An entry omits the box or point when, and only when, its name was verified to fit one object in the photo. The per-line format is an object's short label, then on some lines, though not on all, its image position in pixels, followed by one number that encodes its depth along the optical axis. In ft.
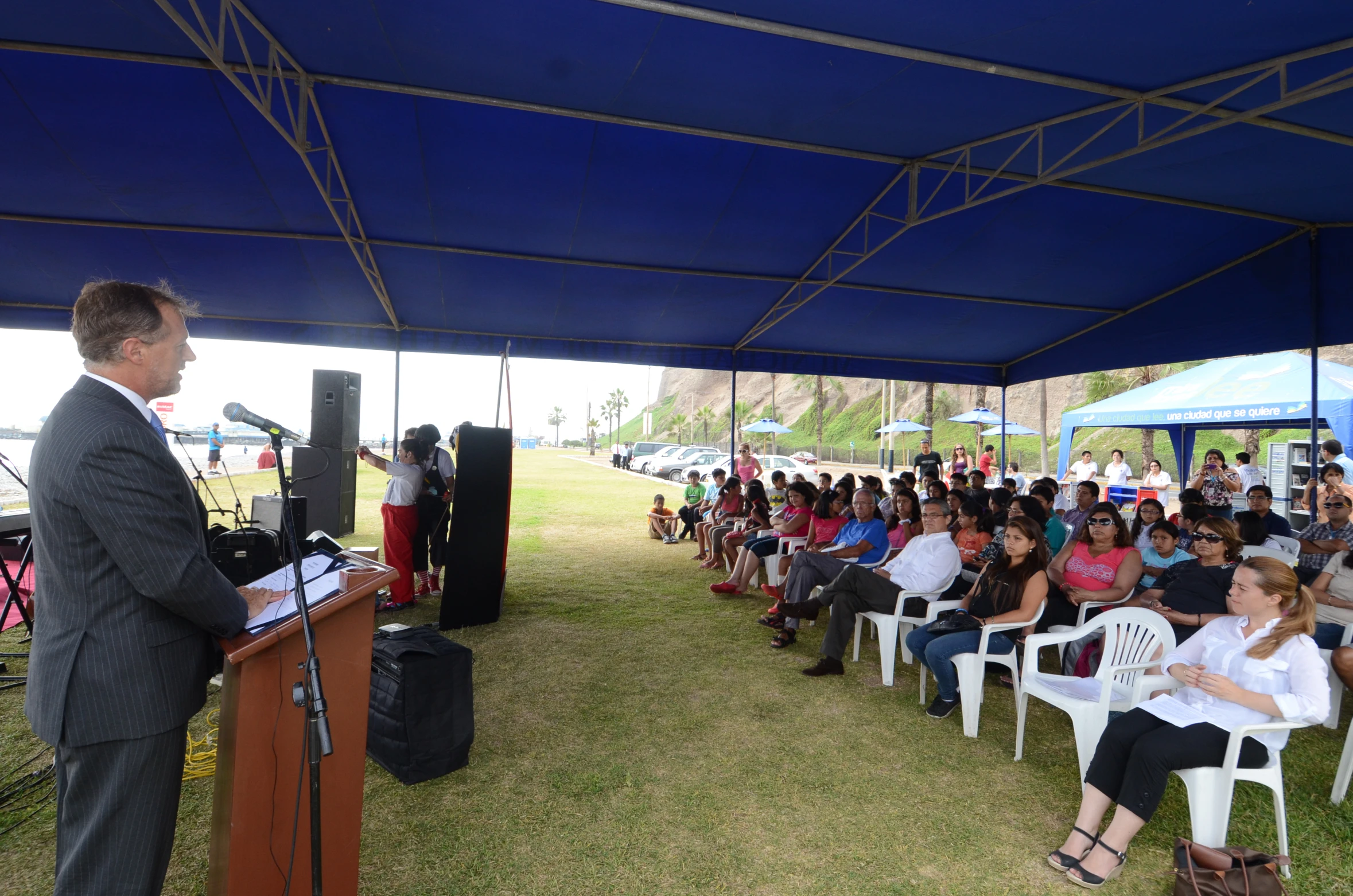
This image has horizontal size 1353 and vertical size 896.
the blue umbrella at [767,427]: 72.08
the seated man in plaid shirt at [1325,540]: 14.16
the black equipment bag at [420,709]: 9.05
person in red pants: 17.95
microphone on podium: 5.37
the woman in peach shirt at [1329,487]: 16.73
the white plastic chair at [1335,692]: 10.94
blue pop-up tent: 27.68
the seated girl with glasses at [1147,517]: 16.43
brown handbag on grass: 6.60
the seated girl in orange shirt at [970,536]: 16.67
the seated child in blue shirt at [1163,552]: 14.24
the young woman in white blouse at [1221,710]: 7.41
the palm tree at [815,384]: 218.18
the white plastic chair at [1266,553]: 15.02
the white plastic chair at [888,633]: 13.35
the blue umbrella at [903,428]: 67.46
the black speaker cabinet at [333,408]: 28.19
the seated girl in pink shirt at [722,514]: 25.50
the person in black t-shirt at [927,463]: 37.50
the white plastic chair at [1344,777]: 8.91
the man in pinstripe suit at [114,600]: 4.18
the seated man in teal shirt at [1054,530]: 18.30
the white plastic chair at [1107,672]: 9.31
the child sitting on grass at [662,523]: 31.60
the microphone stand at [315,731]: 4.47
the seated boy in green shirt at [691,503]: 31.53
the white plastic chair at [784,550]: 20.15
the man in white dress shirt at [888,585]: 13.69
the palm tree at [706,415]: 226.38
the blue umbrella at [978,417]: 50.78
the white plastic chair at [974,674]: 11.05
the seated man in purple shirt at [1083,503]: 19.04
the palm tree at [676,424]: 268.21
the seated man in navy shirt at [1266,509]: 17.01
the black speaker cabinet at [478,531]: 16.07
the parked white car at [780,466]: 67.46
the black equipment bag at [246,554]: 14.24
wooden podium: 4.98
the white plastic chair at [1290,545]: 15.70
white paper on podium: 5.04
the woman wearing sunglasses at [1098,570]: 12.87
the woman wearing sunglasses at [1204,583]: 11.44
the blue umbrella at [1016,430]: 52.42
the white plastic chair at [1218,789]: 7.40
